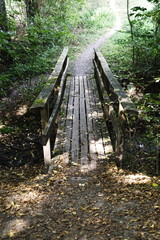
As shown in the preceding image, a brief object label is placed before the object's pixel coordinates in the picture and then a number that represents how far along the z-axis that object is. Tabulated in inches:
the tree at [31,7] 511.1
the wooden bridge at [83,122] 159.2
